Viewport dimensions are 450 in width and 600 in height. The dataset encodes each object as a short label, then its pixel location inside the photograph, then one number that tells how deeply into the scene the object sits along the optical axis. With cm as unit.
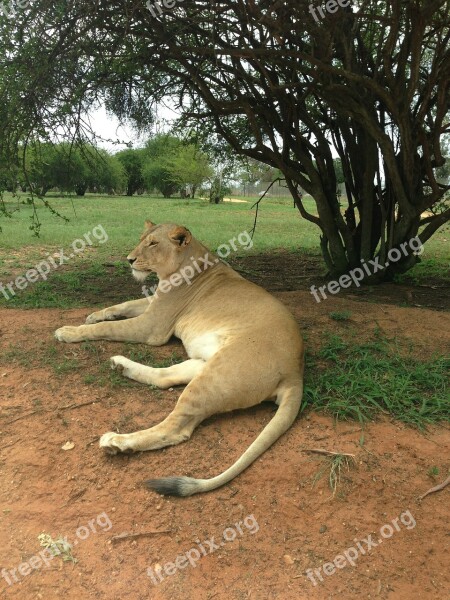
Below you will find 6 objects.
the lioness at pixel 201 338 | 297
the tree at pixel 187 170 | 3791
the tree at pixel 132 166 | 4412
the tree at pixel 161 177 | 4056
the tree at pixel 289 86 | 474
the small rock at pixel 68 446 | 299
